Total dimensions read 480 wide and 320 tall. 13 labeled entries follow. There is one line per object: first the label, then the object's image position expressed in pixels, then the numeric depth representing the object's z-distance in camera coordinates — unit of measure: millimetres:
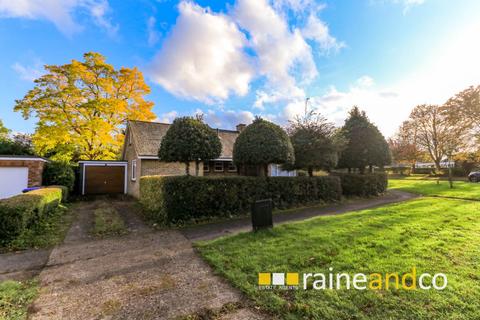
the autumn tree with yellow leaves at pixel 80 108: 15156
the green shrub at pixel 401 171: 39294
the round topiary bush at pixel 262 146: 9508
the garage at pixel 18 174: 11758
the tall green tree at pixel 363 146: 15000
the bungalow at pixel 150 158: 14016
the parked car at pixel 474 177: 23059
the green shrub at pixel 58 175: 14062
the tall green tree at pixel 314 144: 11907
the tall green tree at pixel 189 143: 8383
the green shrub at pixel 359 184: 14328
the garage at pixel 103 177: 16188
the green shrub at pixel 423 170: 36222
